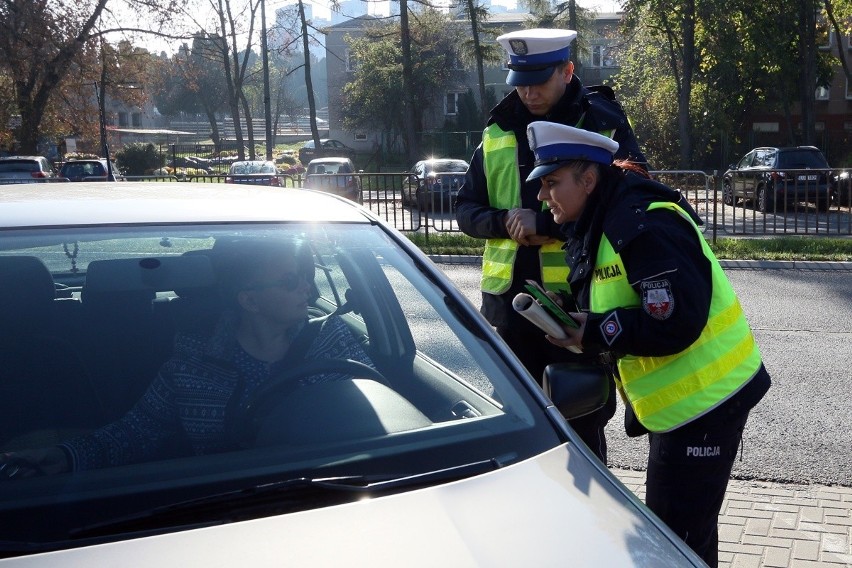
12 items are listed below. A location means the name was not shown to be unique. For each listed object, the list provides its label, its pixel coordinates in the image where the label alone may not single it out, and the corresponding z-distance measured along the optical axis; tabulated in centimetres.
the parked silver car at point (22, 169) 2150
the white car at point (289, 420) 196
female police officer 279
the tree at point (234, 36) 4388
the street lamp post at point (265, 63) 4359
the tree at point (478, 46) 4388
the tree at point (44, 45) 2900
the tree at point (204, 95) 7507
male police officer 364
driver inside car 225
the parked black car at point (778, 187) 1519
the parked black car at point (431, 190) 1677
